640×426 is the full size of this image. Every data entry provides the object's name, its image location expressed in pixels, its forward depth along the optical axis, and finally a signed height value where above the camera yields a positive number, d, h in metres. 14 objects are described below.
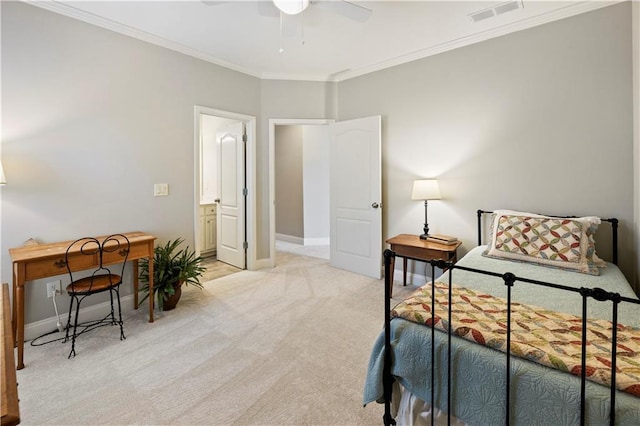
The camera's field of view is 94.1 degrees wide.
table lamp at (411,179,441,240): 3.36 +0.17
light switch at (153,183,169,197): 3.27 +0.20
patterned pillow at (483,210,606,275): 2.27 -0.30
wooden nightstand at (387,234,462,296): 3.06 -0.46
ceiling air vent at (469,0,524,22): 2.62 +1.78
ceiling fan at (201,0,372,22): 2.20 +1.51
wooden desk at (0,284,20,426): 0.67 -0.46
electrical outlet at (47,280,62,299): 2.59 -0.70
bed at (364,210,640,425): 1.00 -0.59
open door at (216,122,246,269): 4.38 +0.15
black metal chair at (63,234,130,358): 2.34 -0.44
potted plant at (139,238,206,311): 3.00 -0.69
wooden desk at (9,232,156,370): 2.11 -0.43
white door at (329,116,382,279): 3.94 +0.13
